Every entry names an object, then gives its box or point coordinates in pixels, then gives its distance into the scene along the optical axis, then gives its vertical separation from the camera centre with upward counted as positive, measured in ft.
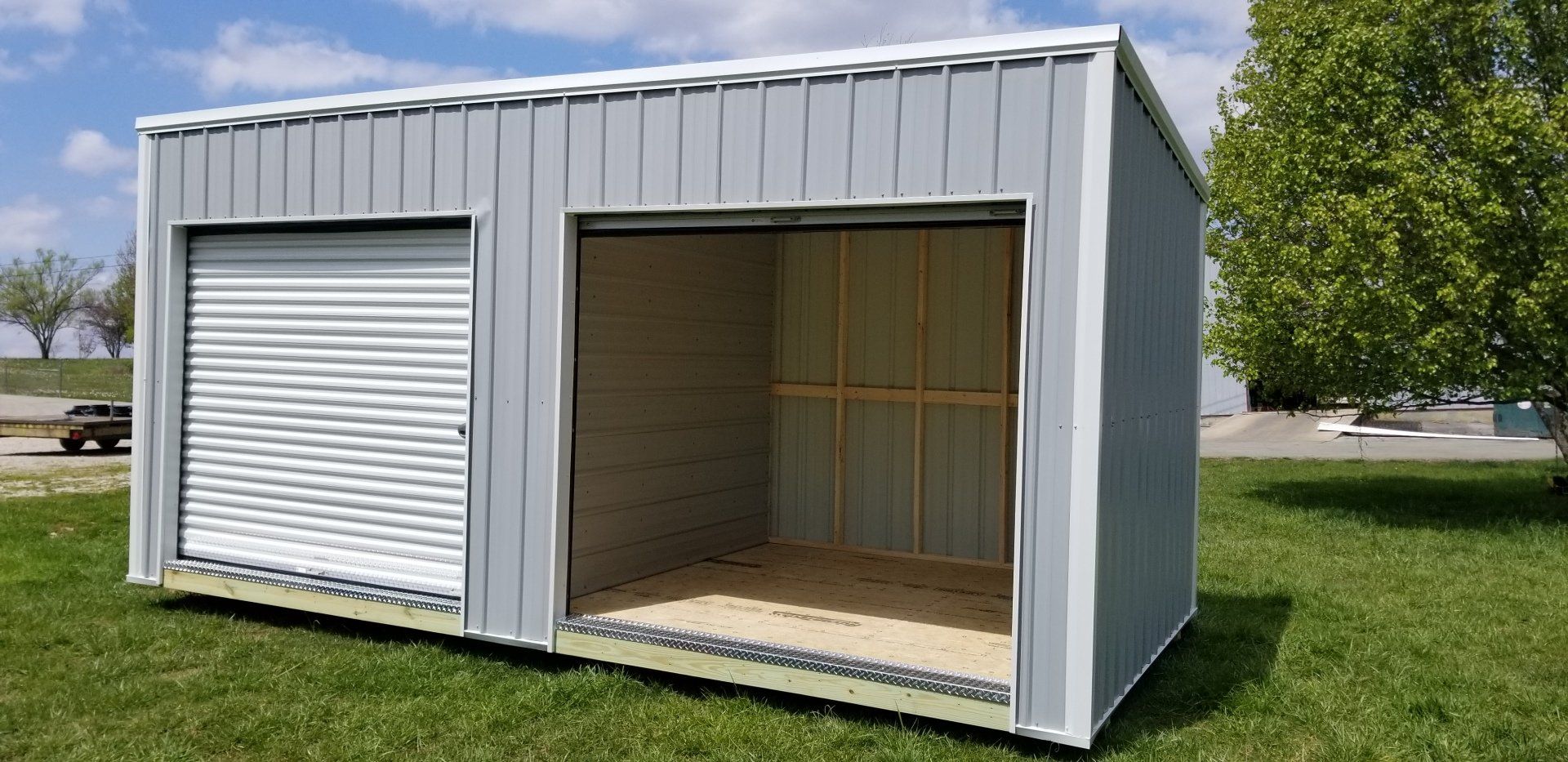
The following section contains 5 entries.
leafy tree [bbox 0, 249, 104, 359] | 163.73 +7.93
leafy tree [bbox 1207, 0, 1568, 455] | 37.14 +5.76
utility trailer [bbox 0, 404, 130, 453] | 54.75 -3.31
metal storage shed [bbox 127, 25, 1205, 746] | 14.56 +0.08
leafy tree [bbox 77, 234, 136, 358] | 148.87 +6.00
